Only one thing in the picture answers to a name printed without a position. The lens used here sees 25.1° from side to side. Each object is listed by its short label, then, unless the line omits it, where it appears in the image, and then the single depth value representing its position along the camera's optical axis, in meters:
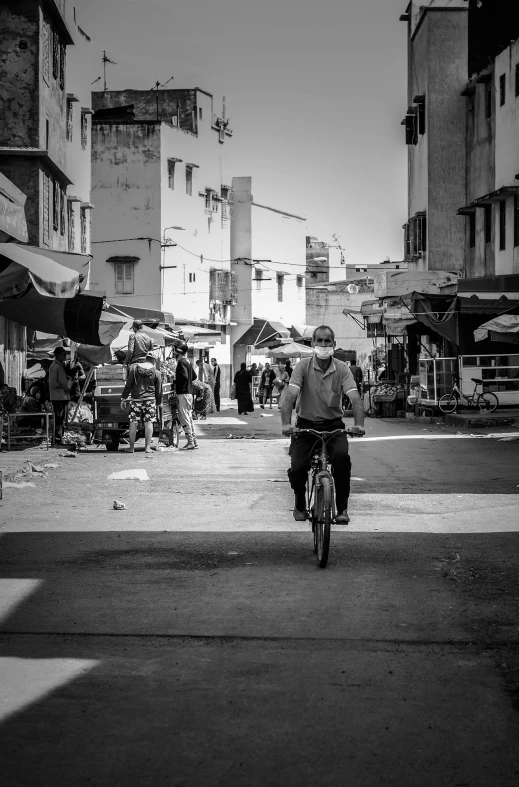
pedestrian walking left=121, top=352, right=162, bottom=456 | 20.83
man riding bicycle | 9.49
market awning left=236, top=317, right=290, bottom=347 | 71.44
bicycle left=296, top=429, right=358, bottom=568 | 8.73
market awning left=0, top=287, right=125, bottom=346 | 18.47
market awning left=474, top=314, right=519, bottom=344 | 29.86
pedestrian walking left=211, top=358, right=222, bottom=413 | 45.50
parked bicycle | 32.25
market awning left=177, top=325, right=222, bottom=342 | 50.78
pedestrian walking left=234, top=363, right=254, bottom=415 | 40.72
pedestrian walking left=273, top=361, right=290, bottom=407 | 42.73
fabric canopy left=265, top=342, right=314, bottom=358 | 54.62
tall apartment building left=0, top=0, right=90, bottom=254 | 28.75
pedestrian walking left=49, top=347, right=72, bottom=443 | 21.97
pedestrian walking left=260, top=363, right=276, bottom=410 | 49.09
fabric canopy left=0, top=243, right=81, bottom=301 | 14.15
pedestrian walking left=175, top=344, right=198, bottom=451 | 21.55
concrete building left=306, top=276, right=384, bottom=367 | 88.31
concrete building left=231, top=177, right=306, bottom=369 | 72.69
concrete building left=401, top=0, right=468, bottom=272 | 44.53
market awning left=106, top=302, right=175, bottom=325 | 34.91
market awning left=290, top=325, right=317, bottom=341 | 77.06
